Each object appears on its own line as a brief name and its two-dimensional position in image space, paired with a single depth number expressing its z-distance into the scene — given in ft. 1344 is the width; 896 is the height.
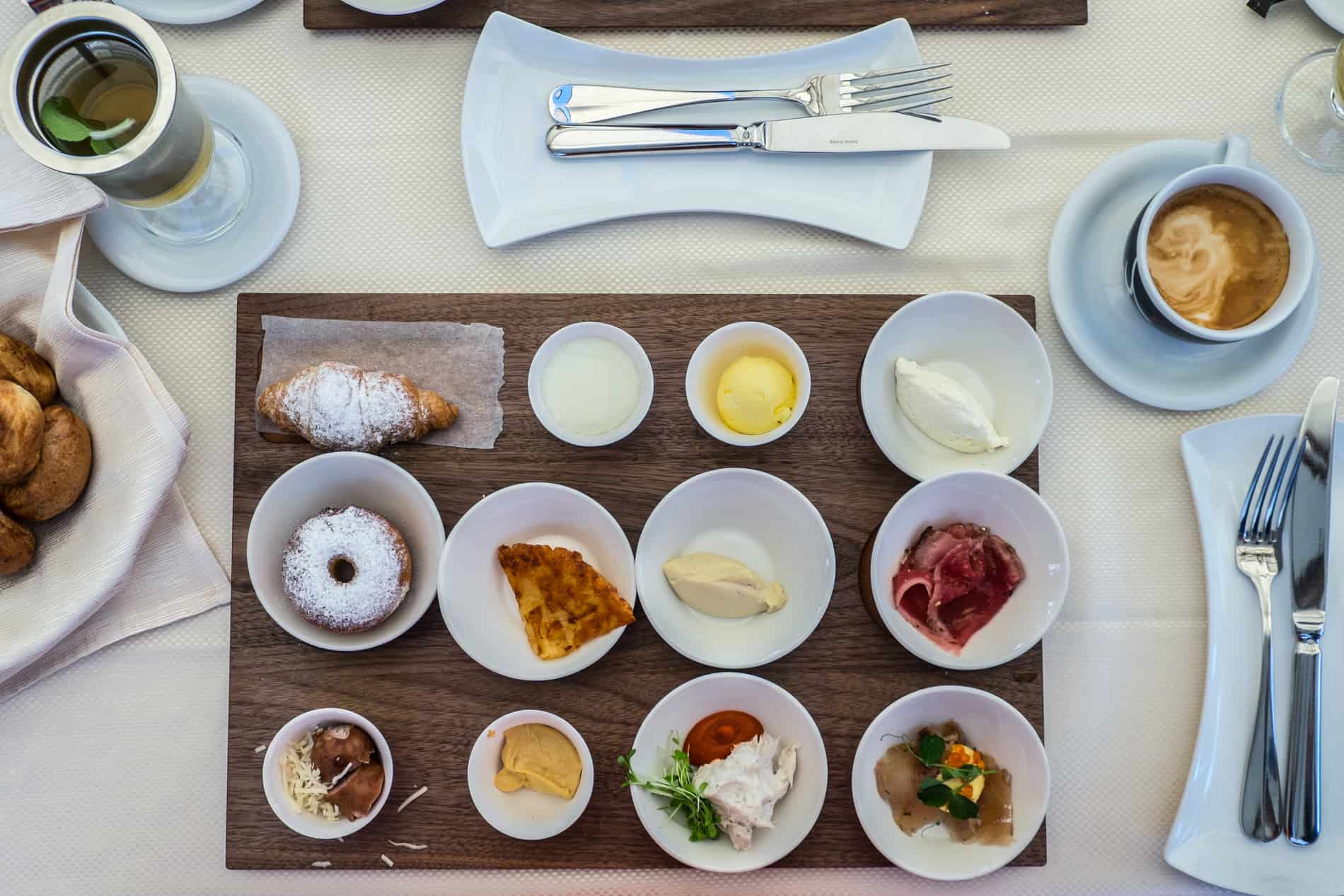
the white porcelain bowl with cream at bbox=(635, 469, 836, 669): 3.50
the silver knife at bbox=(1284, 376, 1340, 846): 3.63
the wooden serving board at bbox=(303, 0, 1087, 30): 3.92
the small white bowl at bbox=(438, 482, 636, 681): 3.47
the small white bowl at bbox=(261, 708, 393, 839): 3.40
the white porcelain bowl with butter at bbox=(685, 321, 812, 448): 3.53
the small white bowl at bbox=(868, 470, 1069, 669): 3.45
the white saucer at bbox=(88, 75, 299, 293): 3.83
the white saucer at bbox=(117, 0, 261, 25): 3.87
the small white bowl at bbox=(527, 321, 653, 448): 3.56
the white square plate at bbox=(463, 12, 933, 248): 3.84
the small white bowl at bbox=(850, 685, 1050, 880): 3.44
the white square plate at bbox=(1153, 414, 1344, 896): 3.67
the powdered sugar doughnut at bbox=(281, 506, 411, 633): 3.43
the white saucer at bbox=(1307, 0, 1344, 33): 3.92
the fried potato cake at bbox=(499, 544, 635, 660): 3.47
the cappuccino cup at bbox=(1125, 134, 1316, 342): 3.53
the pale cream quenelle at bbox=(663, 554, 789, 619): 3.52
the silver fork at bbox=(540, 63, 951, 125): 3.82
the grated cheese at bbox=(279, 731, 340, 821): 3.45
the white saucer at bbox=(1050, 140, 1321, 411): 3.80
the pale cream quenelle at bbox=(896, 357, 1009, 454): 3.51
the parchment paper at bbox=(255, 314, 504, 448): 3.76
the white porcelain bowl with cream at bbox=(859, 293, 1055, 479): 3.60
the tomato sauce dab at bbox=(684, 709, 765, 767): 3.50
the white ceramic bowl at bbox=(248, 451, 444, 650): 3.48
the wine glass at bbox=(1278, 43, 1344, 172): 3.95
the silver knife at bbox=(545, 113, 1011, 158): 3.78
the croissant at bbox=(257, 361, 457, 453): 3.55
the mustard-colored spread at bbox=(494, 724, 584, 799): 3.46
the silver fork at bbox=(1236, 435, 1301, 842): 3.66
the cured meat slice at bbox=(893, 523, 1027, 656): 3.50
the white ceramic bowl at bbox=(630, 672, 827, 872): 3.41
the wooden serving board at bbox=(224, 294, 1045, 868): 3.67
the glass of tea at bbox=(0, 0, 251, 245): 3.25
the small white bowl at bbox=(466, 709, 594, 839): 3.43
